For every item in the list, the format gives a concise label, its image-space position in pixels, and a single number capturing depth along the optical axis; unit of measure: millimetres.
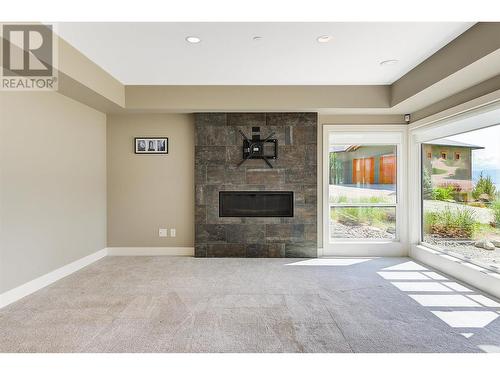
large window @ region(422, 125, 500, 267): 3520
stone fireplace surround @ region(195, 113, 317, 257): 4973
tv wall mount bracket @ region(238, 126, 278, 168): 4935
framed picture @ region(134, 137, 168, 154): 5094
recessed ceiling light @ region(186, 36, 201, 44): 3053
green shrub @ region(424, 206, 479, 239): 3922
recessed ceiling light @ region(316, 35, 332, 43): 3021
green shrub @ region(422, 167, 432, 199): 4723
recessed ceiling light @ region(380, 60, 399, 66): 3625
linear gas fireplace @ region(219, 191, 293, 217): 5031
